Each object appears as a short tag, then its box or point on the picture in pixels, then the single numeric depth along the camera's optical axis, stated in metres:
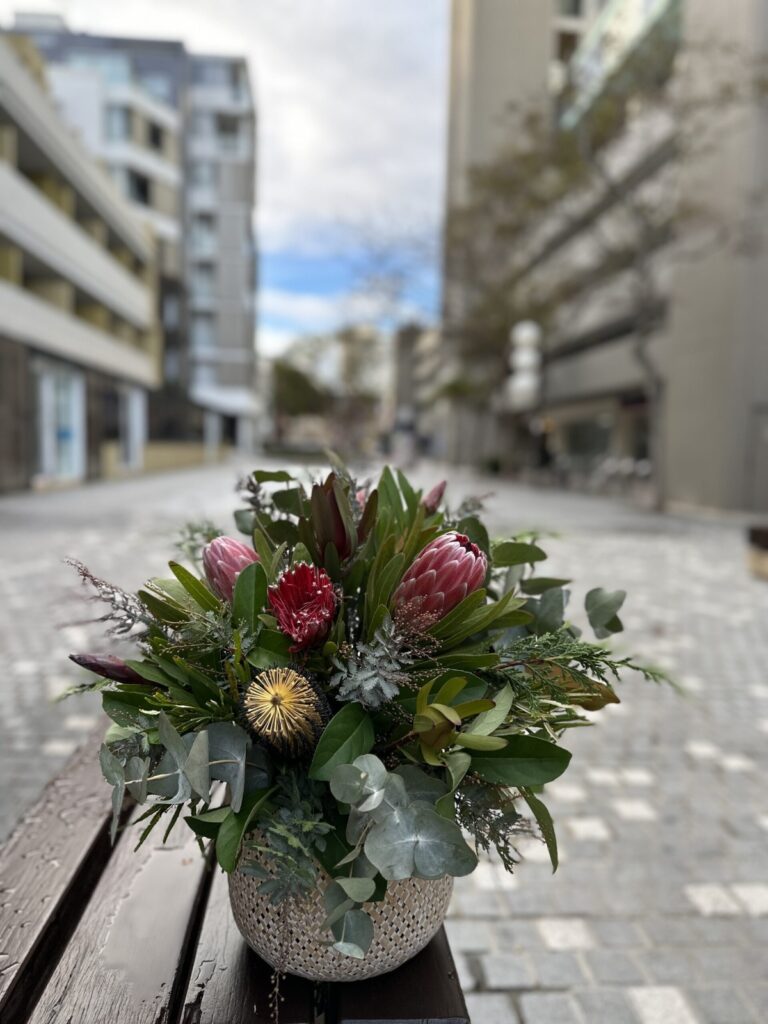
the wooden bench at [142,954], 0.99
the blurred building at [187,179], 42.69
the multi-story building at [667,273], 17.48
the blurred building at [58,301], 18.52
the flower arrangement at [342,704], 0.85
